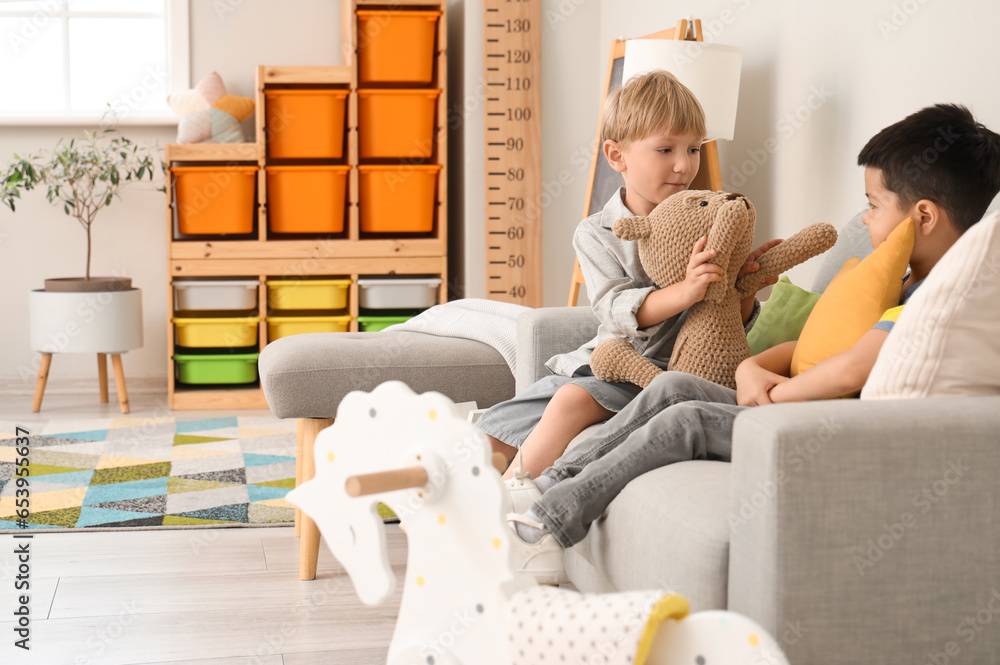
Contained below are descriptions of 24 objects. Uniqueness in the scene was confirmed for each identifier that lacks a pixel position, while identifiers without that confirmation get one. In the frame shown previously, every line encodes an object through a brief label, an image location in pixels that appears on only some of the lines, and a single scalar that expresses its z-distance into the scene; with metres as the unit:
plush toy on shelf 3.65
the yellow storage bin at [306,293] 3.63
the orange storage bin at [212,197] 3.55
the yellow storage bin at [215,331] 3.60
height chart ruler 3.44
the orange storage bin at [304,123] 3.56
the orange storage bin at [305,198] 3.61
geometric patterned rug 2.25
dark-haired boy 1.16
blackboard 2.71
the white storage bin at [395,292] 3.65
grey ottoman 1.87
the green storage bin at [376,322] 3.64
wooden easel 2.37
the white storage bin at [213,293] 3.59
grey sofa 0.86
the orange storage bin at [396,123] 3.60
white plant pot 3.43
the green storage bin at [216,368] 3.64
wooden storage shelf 3.55
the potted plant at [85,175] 3.51
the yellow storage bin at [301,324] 3.65
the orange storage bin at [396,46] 3.53
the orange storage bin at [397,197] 3.62
